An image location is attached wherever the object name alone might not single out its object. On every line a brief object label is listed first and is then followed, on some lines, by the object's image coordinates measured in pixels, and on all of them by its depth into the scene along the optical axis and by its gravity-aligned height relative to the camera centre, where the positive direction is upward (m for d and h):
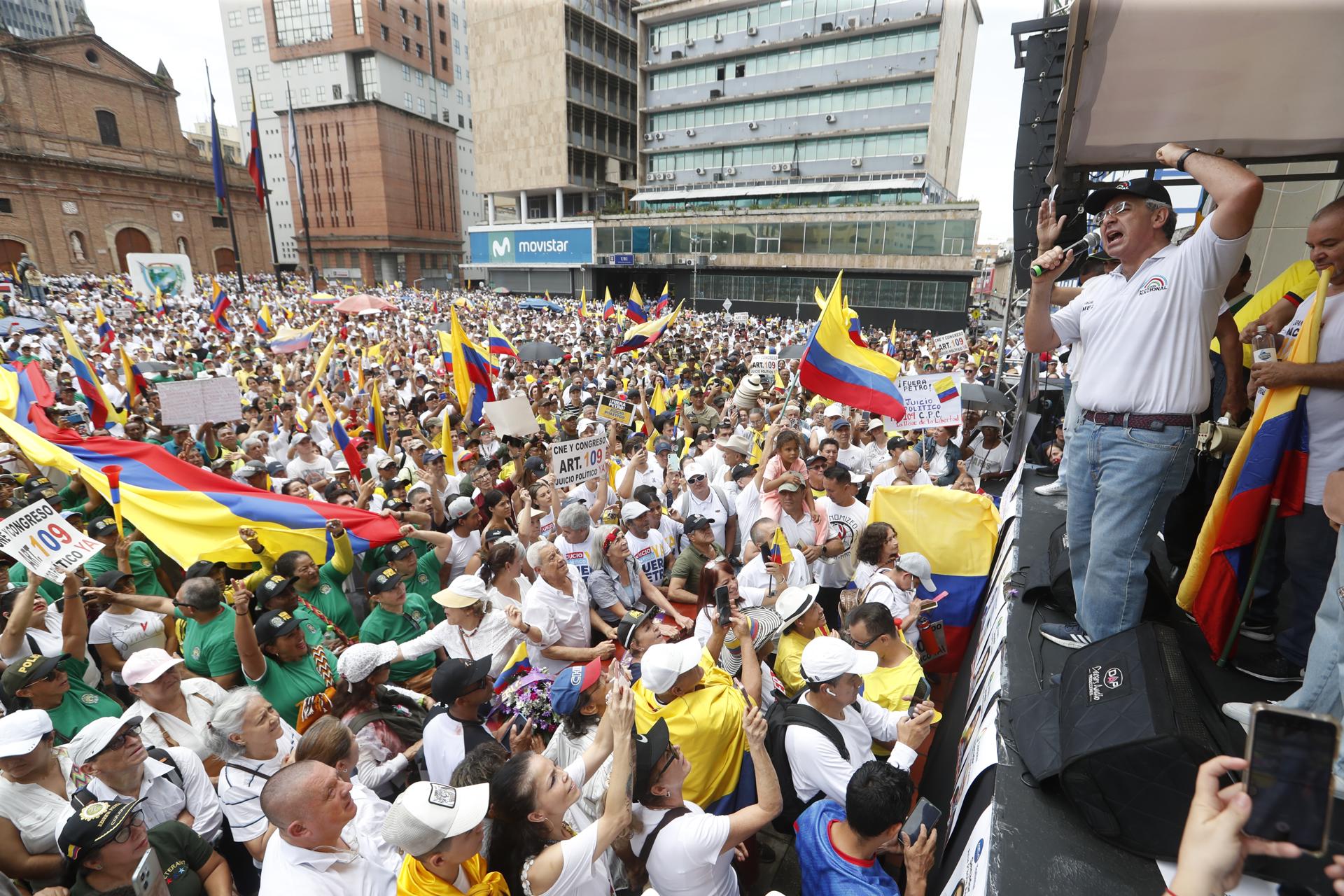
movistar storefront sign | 50.16 +1.14
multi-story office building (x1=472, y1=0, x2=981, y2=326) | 39.84 +7.41
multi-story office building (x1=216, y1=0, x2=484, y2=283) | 68.25 +14.14
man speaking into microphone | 2.35 -0.37
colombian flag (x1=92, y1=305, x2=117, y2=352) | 16.55 -2.15
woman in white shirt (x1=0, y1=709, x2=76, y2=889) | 2.74 -2.33
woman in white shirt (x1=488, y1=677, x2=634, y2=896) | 2.38 -2.12
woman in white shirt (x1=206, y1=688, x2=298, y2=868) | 3.04 -2.36
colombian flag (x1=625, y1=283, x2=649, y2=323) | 17.25 -1.27
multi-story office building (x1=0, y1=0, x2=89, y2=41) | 94.06 +35.16
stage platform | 1.83 -1.69
